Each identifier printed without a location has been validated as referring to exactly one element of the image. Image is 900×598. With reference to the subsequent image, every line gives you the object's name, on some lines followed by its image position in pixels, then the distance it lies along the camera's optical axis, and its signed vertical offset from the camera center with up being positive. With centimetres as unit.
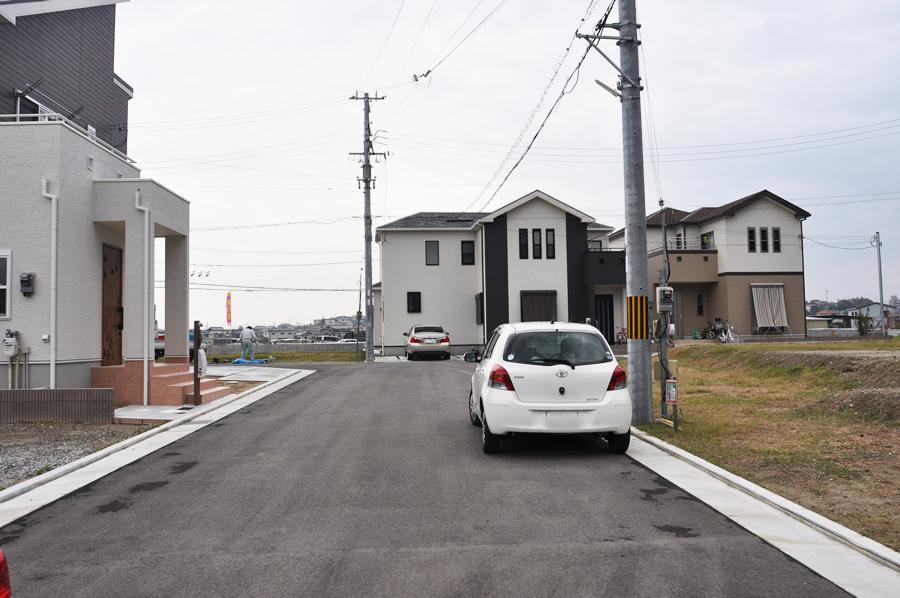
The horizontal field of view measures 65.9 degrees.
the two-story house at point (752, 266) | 3703 +291
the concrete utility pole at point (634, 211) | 1073 +173
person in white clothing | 2834 -54
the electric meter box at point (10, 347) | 1223 -23
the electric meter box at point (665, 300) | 1065 +32
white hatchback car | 817 -86
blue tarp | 2845 -134
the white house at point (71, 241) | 1259 +181
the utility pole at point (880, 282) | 4287 +230
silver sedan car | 3002 -75
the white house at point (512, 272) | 3316 +257
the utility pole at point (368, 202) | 2970 +562
